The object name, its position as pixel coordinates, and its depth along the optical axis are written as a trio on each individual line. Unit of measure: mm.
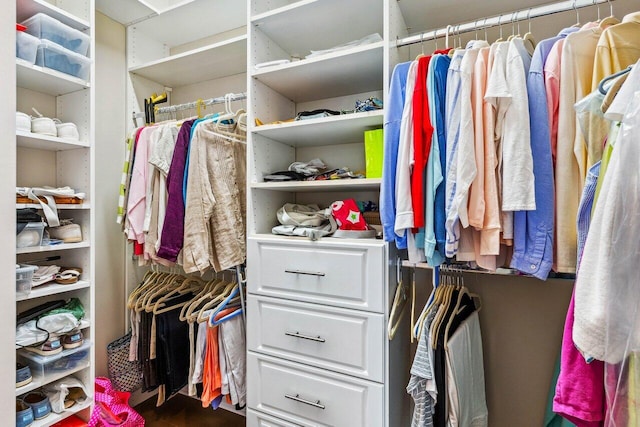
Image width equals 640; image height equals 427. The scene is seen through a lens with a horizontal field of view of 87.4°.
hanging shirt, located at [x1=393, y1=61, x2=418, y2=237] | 1121
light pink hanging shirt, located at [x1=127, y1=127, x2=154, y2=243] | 1718
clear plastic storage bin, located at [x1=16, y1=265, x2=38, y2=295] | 1368
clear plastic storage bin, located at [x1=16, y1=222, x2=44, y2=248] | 1361
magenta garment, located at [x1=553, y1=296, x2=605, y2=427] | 708
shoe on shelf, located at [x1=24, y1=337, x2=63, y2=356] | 1480
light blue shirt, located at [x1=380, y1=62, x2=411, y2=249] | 1185
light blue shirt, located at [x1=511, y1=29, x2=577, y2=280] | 975
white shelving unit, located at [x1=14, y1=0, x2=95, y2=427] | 1541
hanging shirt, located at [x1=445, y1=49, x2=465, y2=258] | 1049
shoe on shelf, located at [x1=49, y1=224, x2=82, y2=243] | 1568
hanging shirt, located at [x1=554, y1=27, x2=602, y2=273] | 957
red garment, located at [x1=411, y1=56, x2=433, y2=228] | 1107
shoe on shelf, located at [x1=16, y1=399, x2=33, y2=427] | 1394
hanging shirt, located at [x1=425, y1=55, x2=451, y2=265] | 1106
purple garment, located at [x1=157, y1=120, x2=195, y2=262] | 1546
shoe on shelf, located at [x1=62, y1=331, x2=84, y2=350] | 1555
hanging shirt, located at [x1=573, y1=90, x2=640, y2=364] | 597
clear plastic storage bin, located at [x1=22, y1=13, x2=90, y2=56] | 1474
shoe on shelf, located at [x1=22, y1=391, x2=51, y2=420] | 1457
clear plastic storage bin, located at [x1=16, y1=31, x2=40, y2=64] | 1392
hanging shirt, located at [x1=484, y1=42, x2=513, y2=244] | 1000
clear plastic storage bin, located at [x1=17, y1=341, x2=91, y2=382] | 1467
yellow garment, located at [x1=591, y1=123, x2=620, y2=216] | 684
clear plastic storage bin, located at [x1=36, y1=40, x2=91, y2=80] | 1483
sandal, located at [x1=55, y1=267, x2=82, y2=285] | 1568
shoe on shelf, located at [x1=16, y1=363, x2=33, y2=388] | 1383
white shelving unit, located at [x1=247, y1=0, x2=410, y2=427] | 1272
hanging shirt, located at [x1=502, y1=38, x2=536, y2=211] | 963
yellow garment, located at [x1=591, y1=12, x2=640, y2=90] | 896
